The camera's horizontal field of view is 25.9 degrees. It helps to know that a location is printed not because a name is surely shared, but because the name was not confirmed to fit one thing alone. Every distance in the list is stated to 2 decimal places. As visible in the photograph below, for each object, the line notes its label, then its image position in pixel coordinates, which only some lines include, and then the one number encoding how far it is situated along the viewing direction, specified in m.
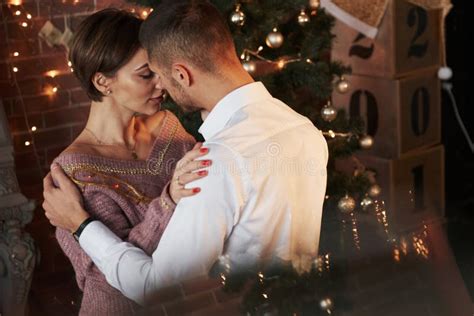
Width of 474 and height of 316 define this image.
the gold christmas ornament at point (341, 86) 3.23
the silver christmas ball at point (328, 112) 3.18
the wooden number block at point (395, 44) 4.11
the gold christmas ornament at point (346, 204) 2.93
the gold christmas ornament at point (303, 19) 3.13
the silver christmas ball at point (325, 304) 1.20
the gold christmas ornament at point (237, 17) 2.87
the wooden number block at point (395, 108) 4.20
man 1.86
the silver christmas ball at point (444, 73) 4.30
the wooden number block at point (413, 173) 4.18
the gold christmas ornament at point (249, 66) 2.93
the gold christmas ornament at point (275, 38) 2.98
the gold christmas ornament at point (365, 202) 2.81
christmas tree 2.93
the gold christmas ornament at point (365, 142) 3.28
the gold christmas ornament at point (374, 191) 3.30
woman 2.11
